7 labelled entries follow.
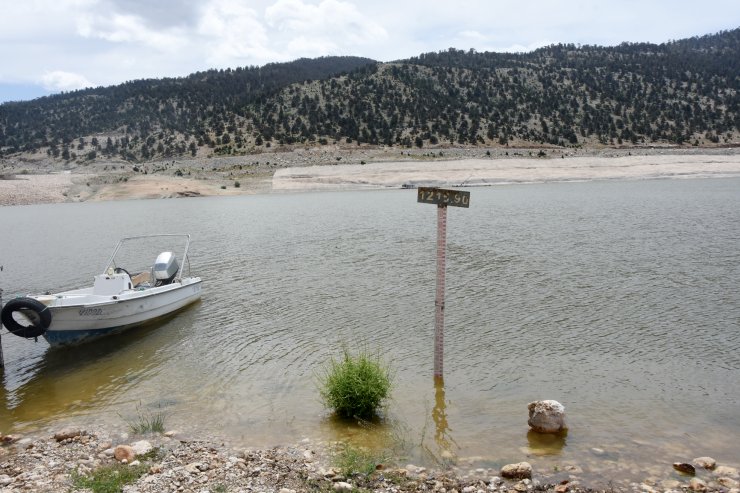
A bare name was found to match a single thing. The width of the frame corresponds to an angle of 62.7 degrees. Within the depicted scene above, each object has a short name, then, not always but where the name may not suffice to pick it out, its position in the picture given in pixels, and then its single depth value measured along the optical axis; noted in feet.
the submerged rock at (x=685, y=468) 20.62
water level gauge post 28.27
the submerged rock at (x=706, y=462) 20.86
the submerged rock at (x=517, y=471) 20.40
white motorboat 37.50
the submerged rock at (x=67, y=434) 25.26
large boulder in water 24.00
